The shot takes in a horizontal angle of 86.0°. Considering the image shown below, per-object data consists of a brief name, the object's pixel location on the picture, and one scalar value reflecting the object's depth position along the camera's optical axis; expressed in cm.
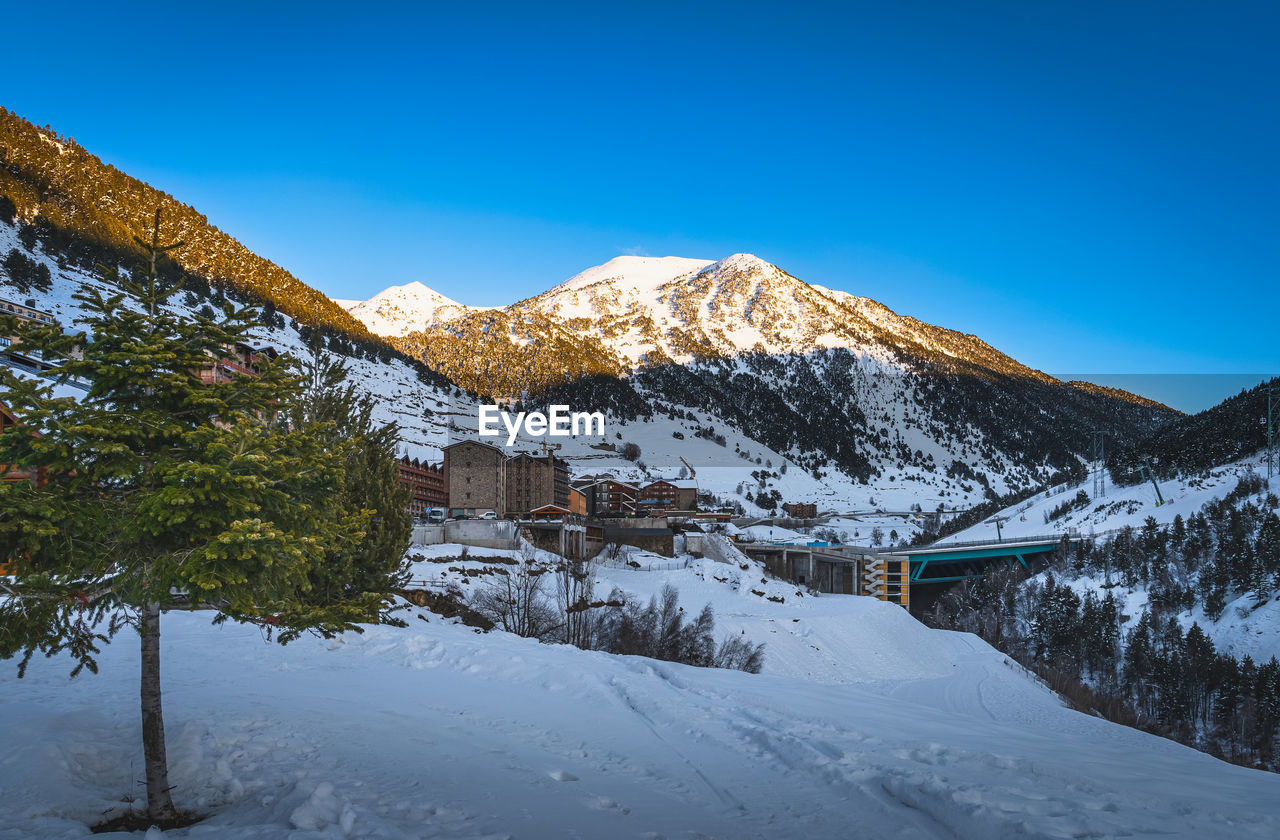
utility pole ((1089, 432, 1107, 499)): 13964
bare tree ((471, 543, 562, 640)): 3250
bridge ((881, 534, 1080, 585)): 10112
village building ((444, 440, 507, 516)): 8294
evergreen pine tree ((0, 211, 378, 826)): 725
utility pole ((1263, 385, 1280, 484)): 10606
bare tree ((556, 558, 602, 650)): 3431
